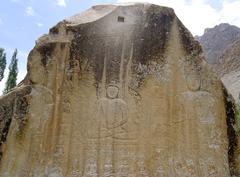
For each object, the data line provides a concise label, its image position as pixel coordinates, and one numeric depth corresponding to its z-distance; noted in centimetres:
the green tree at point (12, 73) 2739
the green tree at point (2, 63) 2968
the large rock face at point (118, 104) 732
